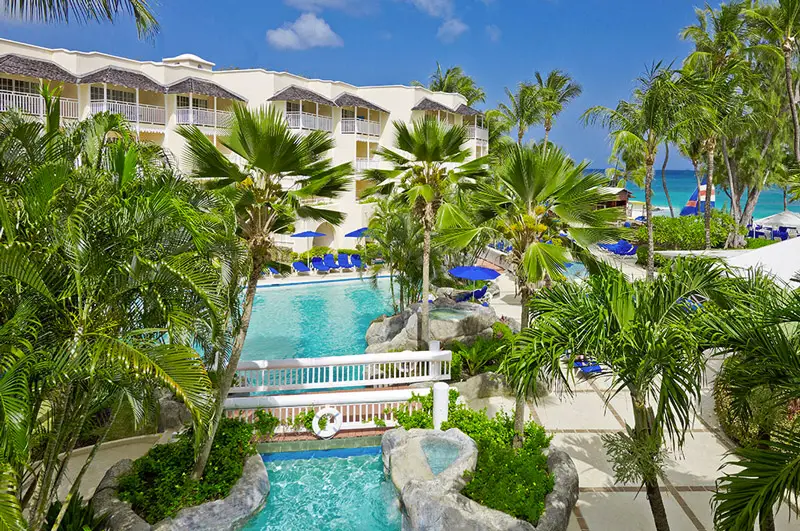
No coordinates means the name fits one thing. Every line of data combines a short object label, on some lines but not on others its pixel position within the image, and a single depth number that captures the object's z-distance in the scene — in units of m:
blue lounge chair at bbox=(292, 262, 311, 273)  25.33
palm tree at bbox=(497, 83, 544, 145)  37.22
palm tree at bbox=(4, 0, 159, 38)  4.93
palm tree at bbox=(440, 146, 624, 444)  7.51
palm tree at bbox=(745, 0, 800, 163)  13.40
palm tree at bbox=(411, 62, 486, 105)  46.81
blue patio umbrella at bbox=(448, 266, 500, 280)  17.36
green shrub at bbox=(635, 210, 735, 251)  28.12
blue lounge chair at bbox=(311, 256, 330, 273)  25.36
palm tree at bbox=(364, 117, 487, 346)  10.36
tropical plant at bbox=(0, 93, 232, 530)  4.14
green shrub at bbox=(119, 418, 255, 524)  6.89
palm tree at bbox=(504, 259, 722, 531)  4.93
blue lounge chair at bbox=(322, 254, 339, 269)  26.02
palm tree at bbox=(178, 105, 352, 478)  6.86
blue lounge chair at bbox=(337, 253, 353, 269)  27.38
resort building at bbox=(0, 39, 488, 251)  24.41
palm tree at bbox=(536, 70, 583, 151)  39.16
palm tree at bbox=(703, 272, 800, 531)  3.69
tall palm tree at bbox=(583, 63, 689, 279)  14.55
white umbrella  30.36
